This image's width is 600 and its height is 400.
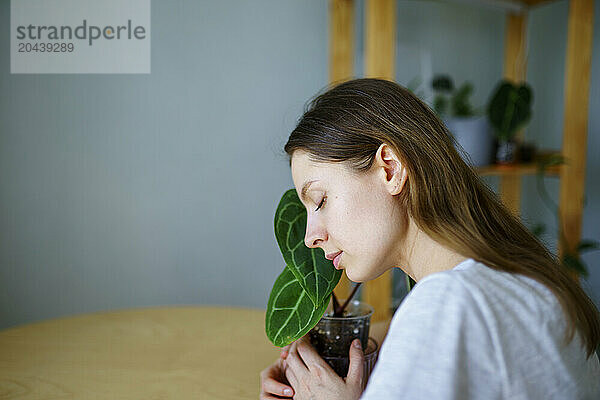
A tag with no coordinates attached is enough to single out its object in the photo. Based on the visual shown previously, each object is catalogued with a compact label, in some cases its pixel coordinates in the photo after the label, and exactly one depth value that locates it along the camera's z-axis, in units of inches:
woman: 22.0
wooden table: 38.0
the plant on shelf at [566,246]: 75.6
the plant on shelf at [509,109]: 74.2
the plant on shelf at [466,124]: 75.1
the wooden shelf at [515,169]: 76.2
